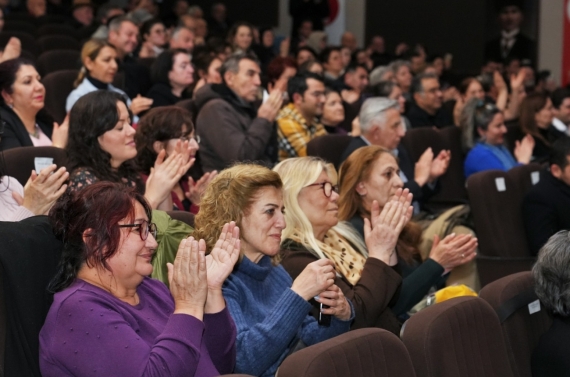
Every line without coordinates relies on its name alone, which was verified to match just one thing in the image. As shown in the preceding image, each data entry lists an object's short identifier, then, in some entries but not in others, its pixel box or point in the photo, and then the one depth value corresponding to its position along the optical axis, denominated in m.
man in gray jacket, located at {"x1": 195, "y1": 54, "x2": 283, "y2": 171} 4.32
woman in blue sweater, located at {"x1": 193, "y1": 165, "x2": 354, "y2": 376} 2.19
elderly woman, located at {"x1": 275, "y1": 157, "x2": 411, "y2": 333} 2.65
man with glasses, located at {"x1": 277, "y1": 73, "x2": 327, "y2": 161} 4.94
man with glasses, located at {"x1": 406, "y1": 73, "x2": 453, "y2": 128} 6.57
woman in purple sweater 1.80
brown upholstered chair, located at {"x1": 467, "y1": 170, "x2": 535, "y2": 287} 4.25
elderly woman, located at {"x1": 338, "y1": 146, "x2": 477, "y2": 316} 3.26
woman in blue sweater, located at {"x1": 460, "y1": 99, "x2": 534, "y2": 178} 5.38
